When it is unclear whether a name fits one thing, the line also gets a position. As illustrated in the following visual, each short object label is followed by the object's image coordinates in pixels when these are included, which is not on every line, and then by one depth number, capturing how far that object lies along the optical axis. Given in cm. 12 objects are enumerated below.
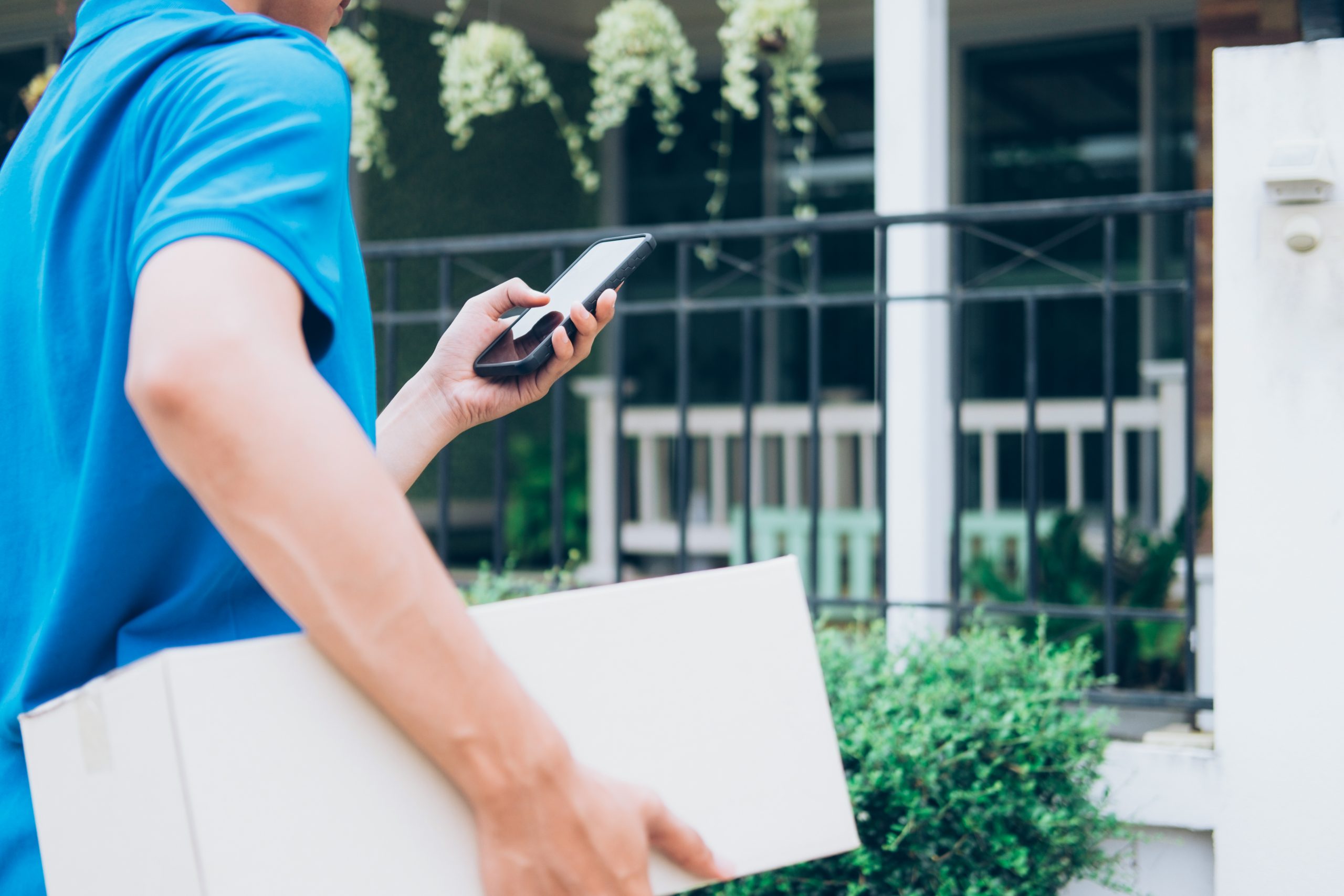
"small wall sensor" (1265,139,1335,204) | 262
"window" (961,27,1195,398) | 668
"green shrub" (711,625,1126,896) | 256
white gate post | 270
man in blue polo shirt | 65
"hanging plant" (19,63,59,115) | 534
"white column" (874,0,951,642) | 384
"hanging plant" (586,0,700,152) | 467
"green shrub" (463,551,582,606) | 354
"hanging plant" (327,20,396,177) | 488
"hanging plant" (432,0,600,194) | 474
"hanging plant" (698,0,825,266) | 441
